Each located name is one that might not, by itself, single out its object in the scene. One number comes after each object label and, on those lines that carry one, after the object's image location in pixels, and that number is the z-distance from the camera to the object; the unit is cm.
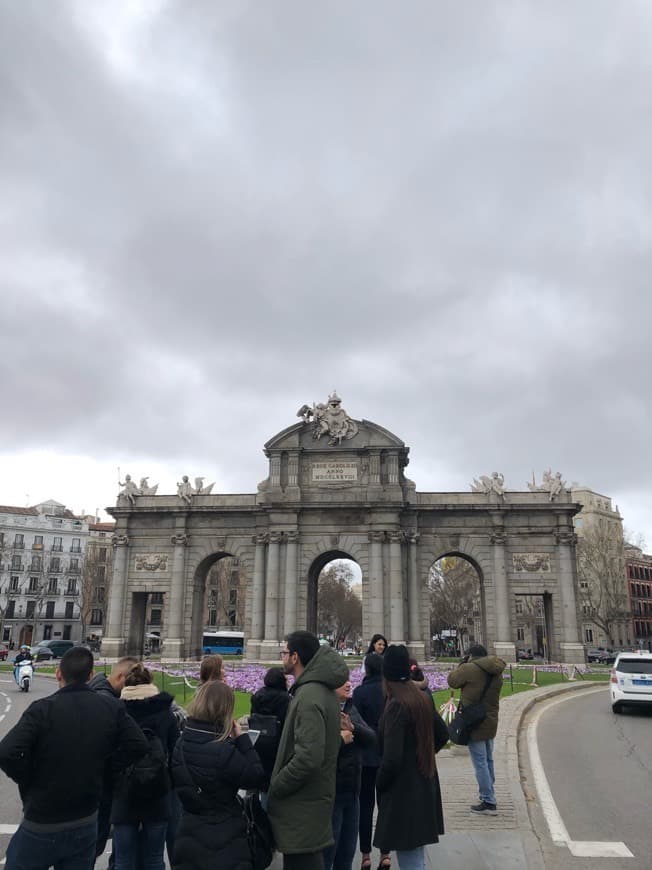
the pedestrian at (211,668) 673
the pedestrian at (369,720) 753
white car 1969
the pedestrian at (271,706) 607
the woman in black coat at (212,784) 484
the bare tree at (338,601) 10444
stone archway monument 3791
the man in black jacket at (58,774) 495
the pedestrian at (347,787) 640
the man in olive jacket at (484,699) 918
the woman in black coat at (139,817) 606
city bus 6185
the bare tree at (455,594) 7762
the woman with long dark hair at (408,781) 591
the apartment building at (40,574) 8056
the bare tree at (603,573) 7059
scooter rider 2875
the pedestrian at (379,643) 1034
